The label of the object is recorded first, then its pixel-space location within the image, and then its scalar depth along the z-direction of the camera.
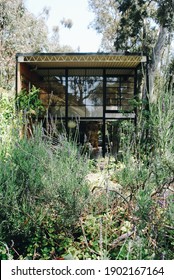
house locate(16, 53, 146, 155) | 13.29
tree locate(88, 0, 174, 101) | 15.07
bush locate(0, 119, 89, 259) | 3.02
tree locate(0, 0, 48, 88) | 21.36
